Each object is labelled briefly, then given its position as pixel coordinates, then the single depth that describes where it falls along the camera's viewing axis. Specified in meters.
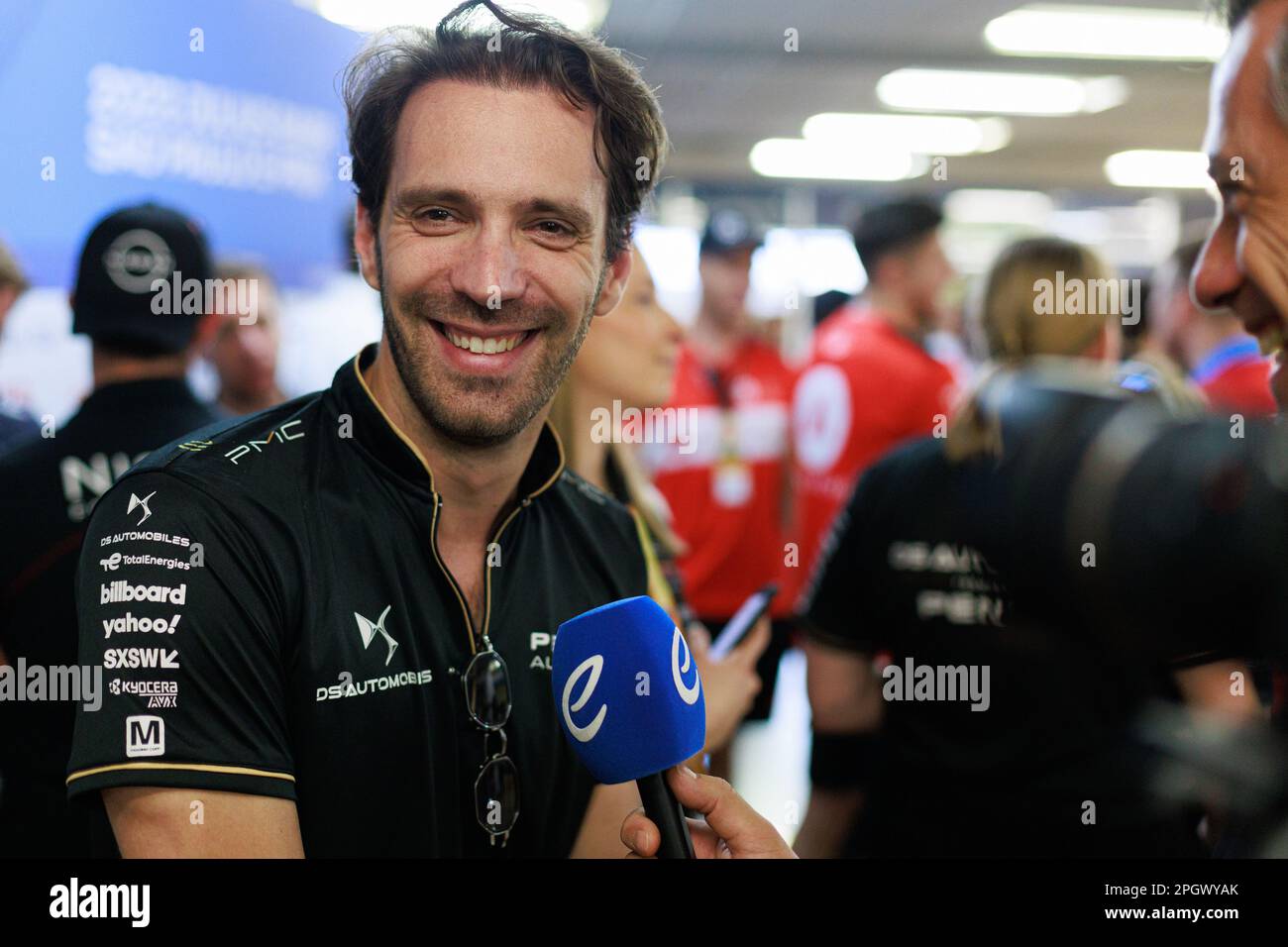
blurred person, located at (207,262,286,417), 2.69
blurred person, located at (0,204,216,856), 1.50
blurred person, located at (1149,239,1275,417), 2.77
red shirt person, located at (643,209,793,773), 3.32
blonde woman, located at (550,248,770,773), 1.72
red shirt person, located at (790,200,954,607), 3.08
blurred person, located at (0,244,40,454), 1.94
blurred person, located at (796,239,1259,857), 1.63
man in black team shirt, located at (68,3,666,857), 0.94
